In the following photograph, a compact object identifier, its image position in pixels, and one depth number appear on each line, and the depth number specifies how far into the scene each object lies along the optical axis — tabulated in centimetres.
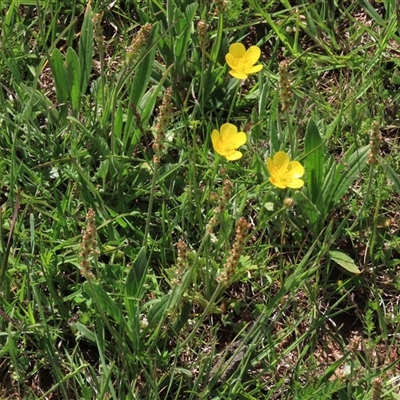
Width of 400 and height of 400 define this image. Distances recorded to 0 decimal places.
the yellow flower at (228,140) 209
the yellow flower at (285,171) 201
